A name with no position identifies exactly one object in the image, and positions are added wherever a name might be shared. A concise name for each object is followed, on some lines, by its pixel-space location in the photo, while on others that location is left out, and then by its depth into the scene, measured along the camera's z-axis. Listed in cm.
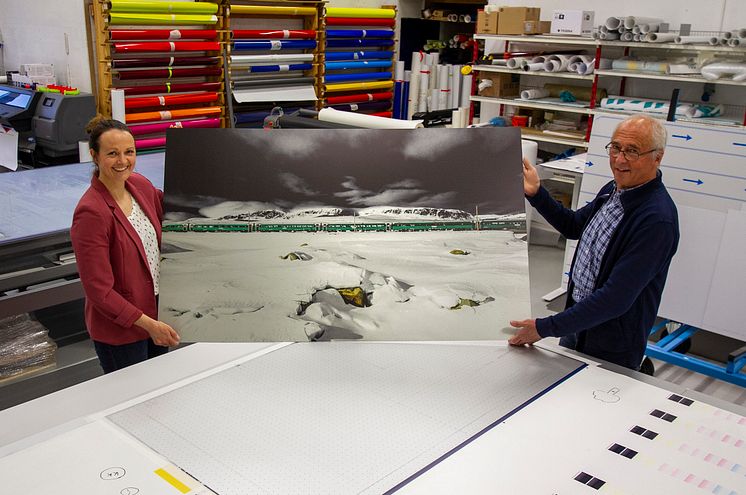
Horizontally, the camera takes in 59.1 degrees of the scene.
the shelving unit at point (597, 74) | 520
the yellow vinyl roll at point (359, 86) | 719
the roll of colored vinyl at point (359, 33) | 706
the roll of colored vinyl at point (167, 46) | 525
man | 201
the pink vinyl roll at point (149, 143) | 552
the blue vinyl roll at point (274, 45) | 619
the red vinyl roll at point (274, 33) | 617
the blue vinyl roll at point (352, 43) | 726
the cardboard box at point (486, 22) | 634
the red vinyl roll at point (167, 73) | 541
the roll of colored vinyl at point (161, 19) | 513
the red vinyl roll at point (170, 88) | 557
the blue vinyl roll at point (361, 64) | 716
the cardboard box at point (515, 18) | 618
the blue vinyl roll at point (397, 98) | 796
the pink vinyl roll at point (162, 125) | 549
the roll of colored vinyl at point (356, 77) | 726
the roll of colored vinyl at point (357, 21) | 707
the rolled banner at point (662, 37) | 522
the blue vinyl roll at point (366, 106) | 745
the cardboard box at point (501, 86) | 661
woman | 207
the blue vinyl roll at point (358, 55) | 717
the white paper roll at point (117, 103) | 509
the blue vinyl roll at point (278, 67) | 642
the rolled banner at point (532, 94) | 634
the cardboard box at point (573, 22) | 584
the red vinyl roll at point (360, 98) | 733
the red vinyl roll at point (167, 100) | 545
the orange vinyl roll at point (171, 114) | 546
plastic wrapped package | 337
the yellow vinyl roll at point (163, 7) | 511
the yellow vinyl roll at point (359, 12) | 701
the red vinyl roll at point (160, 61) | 535
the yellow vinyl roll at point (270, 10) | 606
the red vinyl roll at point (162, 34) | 520
